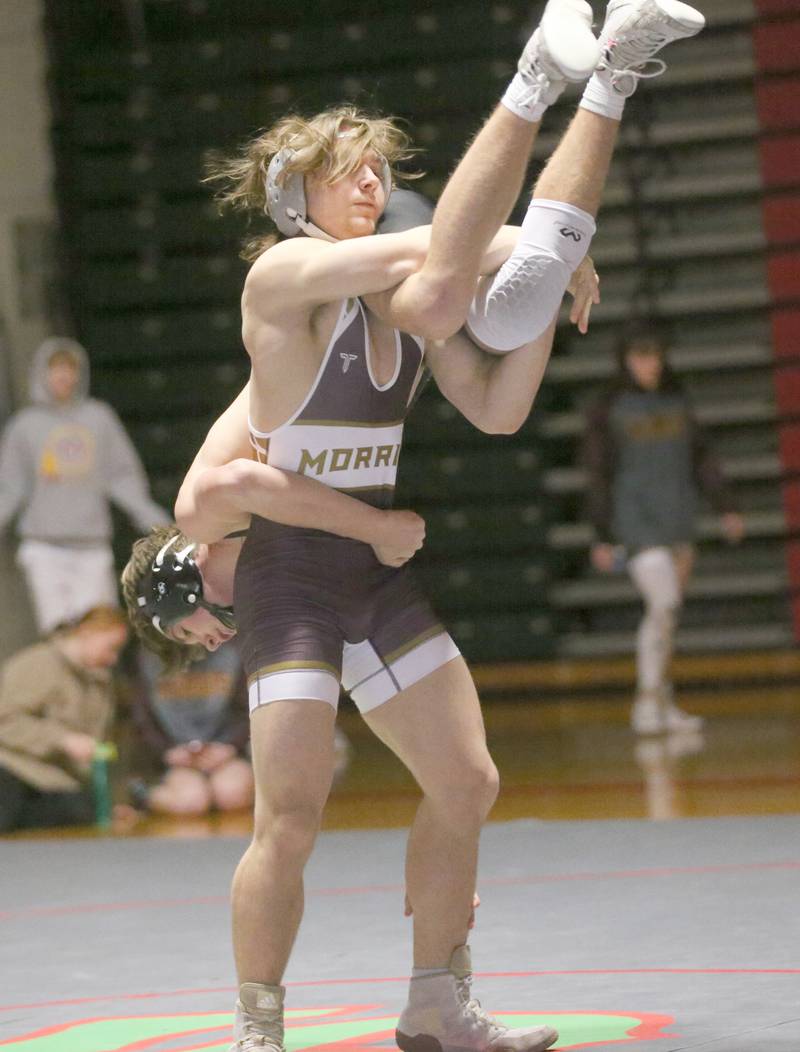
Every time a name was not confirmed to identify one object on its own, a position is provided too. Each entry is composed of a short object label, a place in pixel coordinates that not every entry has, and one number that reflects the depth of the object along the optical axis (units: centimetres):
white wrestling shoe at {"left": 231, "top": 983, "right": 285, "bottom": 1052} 600
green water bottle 1363
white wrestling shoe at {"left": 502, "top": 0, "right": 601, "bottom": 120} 539
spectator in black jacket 1677
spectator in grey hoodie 1647
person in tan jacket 1355
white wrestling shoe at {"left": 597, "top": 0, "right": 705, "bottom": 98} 546
